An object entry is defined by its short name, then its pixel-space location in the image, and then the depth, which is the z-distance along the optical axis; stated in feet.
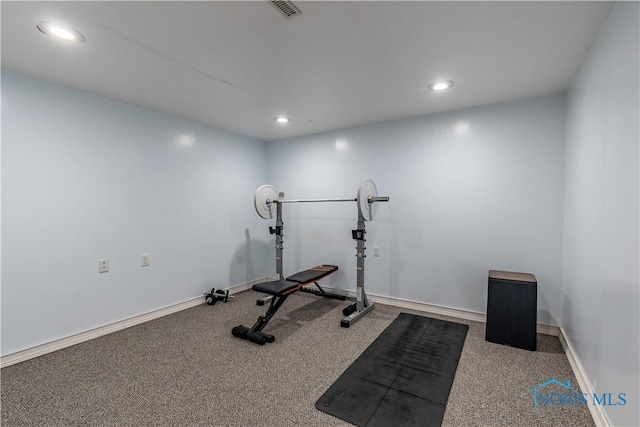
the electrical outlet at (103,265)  9.17
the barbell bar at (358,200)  10.37
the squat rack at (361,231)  10.26
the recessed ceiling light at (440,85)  8.24
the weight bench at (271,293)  8.66
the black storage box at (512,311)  8.08
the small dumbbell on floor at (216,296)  12.09
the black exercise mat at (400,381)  5.67
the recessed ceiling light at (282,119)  11.55
